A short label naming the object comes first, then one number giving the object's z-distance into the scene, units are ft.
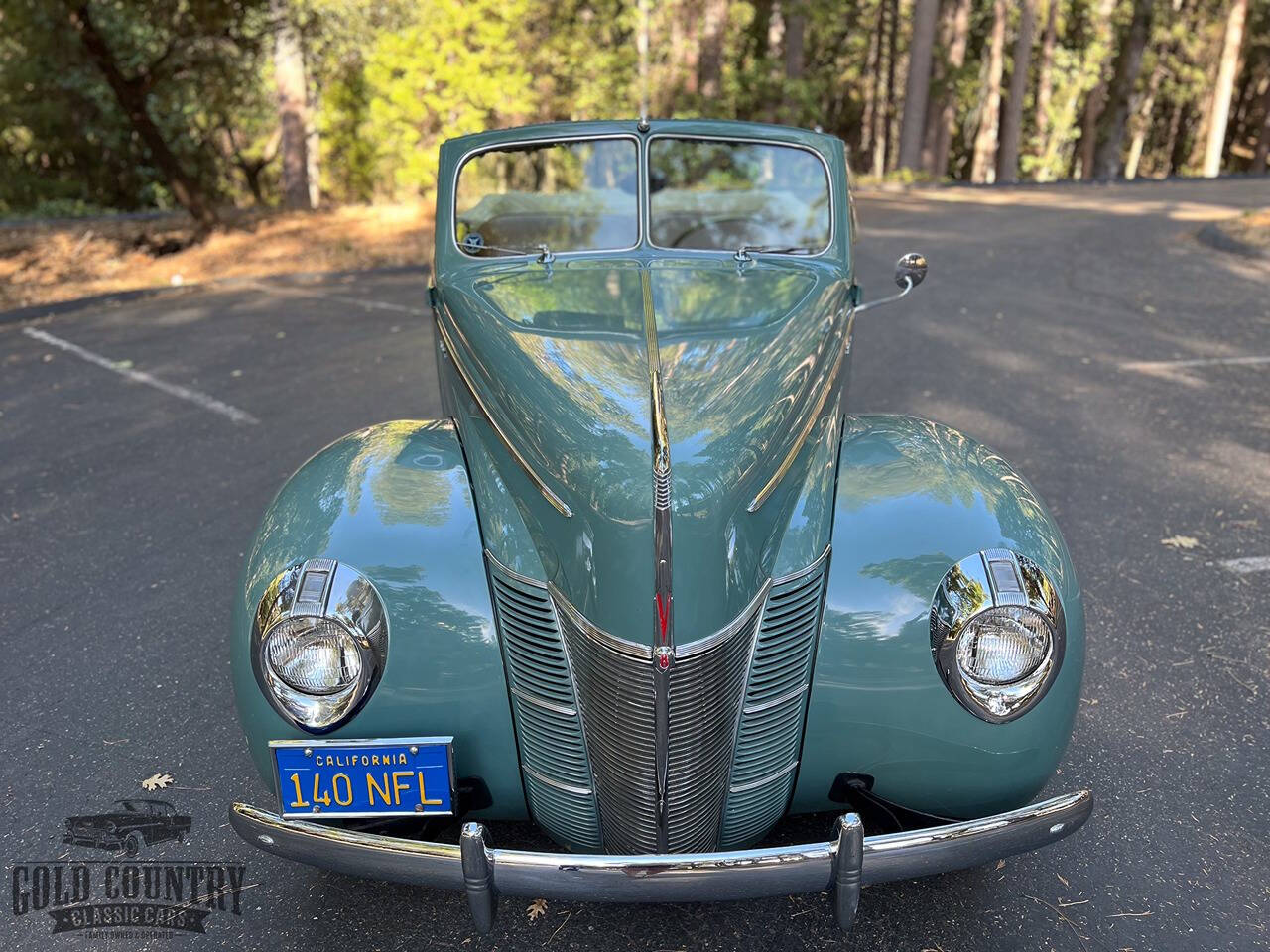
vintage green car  6.24
